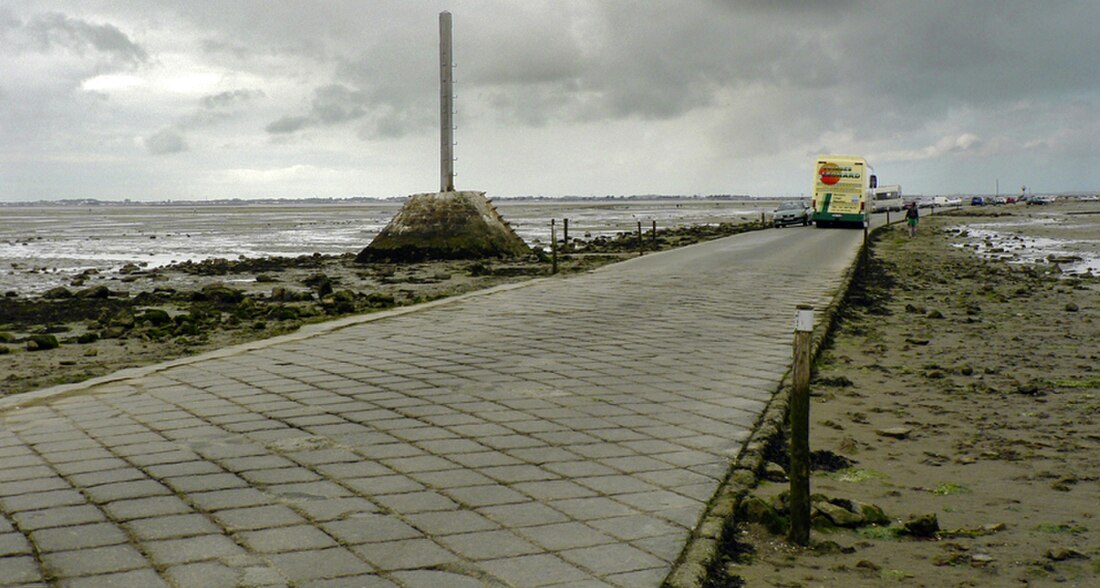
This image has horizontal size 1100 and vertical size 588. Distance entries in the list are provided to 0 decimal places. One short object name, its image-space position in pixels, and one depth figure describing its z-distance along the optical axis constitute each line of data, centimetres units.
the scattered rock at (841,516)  447
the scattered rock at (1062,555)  412
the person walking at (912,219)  3716
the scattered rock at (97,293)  1645
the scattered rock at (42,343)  1067
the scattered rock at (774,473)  507
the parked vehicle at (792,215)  4338
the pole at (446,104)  2630
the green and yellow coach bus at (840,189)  3894
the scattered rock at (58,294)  1669
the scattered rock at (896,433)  639
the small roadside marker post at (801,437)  416
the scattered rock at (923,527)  438
